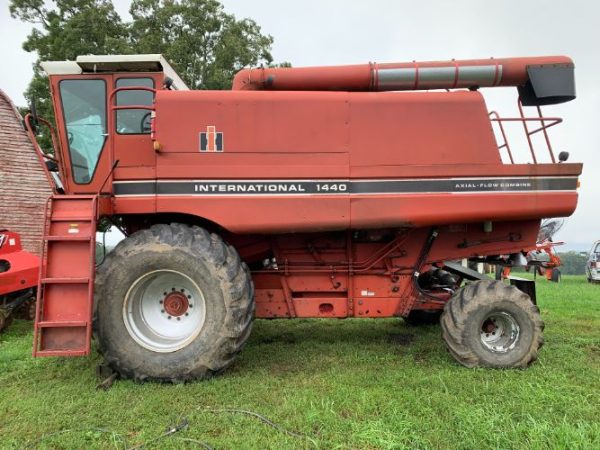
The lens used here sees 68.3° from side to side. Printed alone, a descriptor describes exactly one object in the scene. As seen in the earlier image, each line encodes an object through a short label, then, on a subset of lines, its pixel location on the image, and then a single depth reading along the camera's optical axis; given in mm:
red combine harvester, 4113
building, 9477
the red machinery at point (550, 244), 12309
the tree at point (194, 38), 17875
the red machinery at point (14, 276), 6375
